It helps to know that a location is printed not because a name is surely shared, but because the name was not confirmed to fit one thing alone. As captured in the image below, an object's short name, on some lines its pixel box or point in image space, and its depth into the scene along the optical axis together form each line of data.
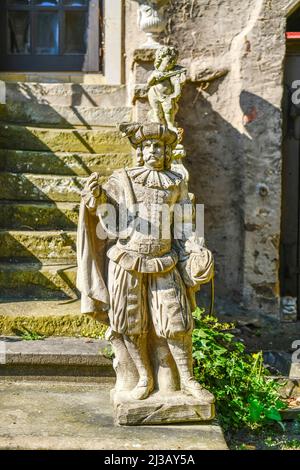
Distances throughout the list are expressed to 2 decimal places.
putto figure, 6.65
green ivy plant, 5.19
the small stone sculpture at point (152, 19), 7.11
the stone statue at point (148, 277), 4.34
